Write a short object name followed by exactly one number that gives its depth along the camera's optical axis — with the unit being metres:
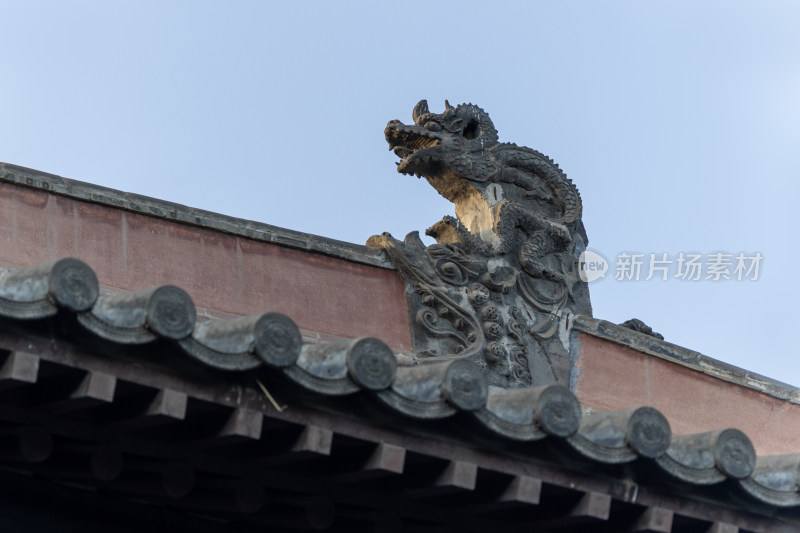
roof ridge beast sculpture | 13.96
